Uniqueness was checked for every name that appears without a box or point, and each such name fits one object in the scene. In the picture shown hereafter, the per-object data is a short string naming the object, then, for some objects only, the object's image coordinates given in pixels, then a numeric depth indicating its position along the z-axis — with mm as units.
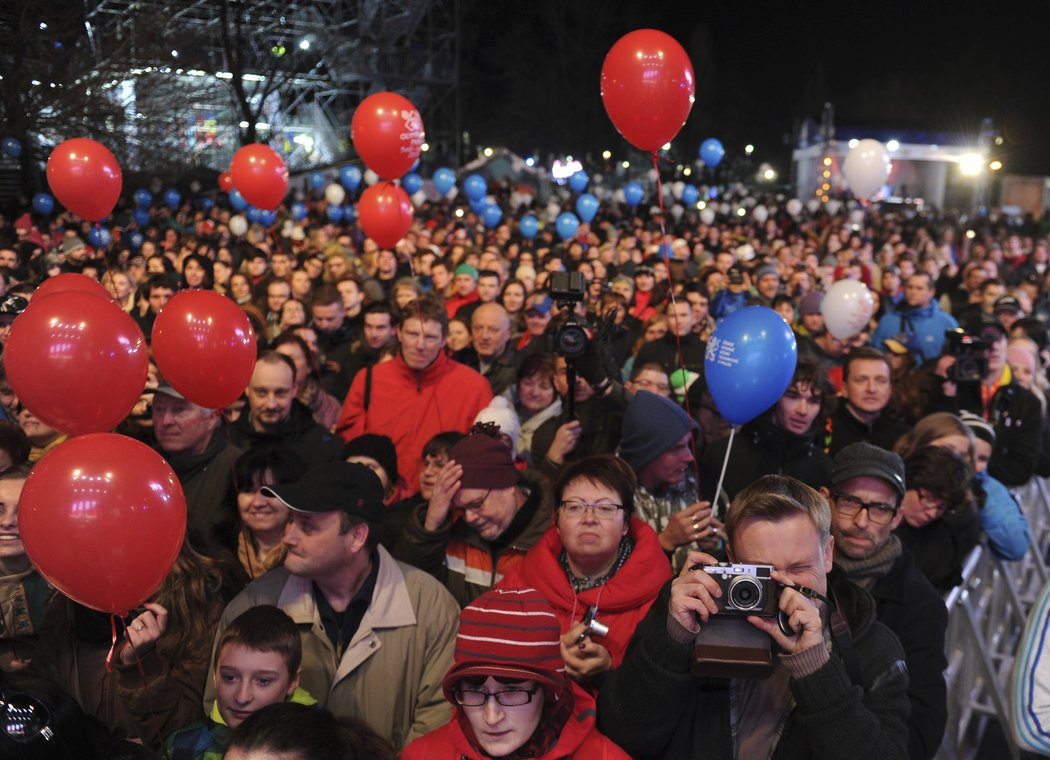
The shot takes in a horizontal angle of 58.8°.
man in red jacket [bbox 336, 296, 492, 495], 5074
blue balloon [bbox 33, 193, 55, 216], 15969
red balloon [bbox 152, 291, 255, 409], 3816
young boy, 2621
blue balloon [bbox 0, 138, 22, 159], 13730
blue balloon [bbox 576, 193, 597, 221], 18297
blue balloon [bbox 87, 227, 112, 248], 13626
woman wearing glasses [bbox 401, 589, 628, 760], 2244
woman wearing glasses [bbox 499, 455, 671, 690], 2861
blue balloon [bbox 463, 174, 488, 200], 18578
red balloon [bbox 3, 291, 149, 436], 2852
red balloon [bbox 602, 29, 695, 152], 4547
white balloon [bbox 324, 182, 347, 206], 18109
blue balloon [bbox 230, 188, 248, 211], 15791
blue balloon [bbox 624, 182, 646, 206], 20625
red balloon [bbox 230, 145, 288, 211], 7562
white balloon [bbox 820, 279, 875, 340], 6719
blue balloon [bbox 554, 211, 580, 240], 16125
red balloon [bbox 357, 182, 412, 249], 6965
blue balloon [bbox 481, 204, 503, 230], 18375
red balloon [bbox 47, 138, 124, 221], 5625
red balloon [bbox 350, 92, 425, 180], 6062
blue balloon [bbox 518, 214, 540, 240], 16594
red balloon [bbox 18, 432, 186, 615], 2352
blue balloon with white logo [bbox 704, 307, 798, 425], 3955
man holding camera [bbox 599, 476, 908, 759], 2000
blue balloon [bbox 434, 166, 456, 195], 17188
